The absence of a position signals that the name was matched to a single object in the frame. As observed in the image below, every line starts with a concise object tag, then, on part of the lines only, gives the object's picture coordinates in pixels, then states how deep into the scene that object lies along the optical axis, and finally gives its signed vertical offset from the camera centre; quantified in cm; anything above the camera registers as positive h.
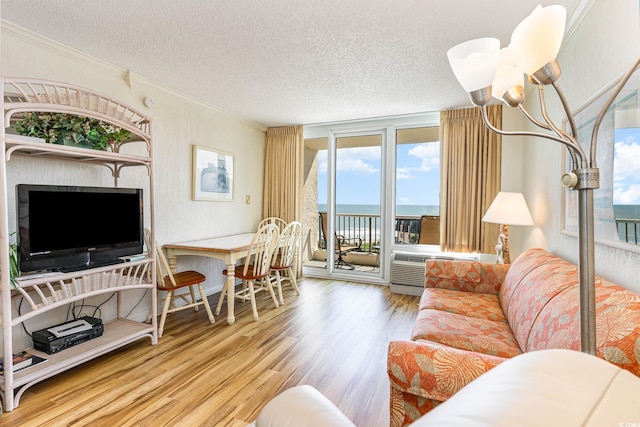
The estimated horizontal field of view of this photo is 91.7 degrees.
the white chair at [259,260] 318 -54
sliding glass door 472 +10
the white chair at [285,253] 368 -55
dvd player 209 -90
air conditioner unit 401 -82
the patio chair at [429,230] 439 -30
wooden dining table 304 -45
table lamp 259 -1
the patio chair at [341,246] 505 -63
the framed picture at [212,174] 371 +42
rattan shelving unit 170 -46
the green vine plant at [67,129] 196 +52
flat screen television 191 -13
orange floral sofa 101 -53
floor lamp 82 +39
